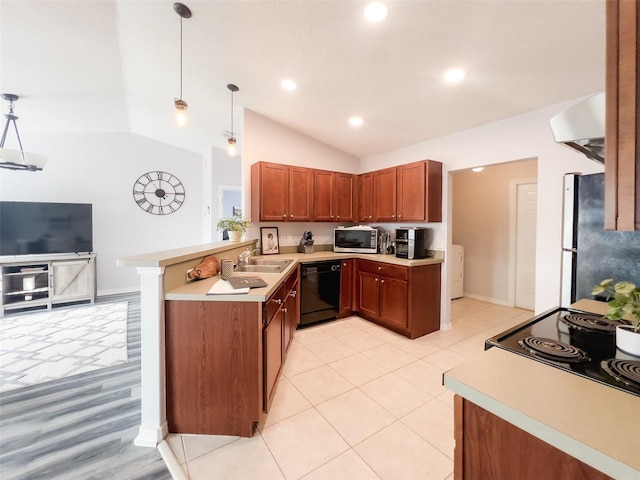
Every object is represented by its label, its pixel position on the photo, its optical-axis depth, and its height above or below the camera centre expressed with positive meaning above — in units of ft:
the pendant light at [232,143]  9.71 +3.57
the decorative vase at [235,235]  9.80 +0.02
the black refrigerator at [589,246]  4.84 -0.17
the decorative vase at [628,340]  2.97 -1.19
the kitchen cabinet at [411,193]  10.77 +1.88
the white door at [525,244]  13.37 -0.39
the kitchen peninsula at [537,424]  1.79 -1.38
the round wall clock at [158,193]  16.97 +2.82
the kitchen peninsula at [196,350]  5.23 -2.35
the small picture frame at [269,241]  12.11 -0.25
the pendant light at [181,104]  6.42 +3.48
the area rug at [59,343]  7.87 -3.97
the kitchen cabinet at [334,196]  12.56 +1.95
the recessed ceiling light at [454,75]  7.23 +4.53
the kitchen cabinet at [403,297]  10.24 -2.49
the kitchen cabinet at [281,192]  11.19 +1.90
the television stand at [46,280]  12.58 -2.30
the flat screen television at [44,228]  13.03 +0.36
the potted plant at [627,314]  2.99 -0.89
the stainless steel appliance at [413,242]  10.84 -0.26
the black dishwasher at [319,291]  10.94 -2.39
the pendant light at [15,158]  10.56 +3.33
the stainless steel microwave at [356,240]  12.53 -0.19
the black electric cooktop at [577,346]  2.58 -1.34
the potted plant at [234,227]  9.64 +0.32
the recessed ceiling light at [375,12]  5.65 +4.92
